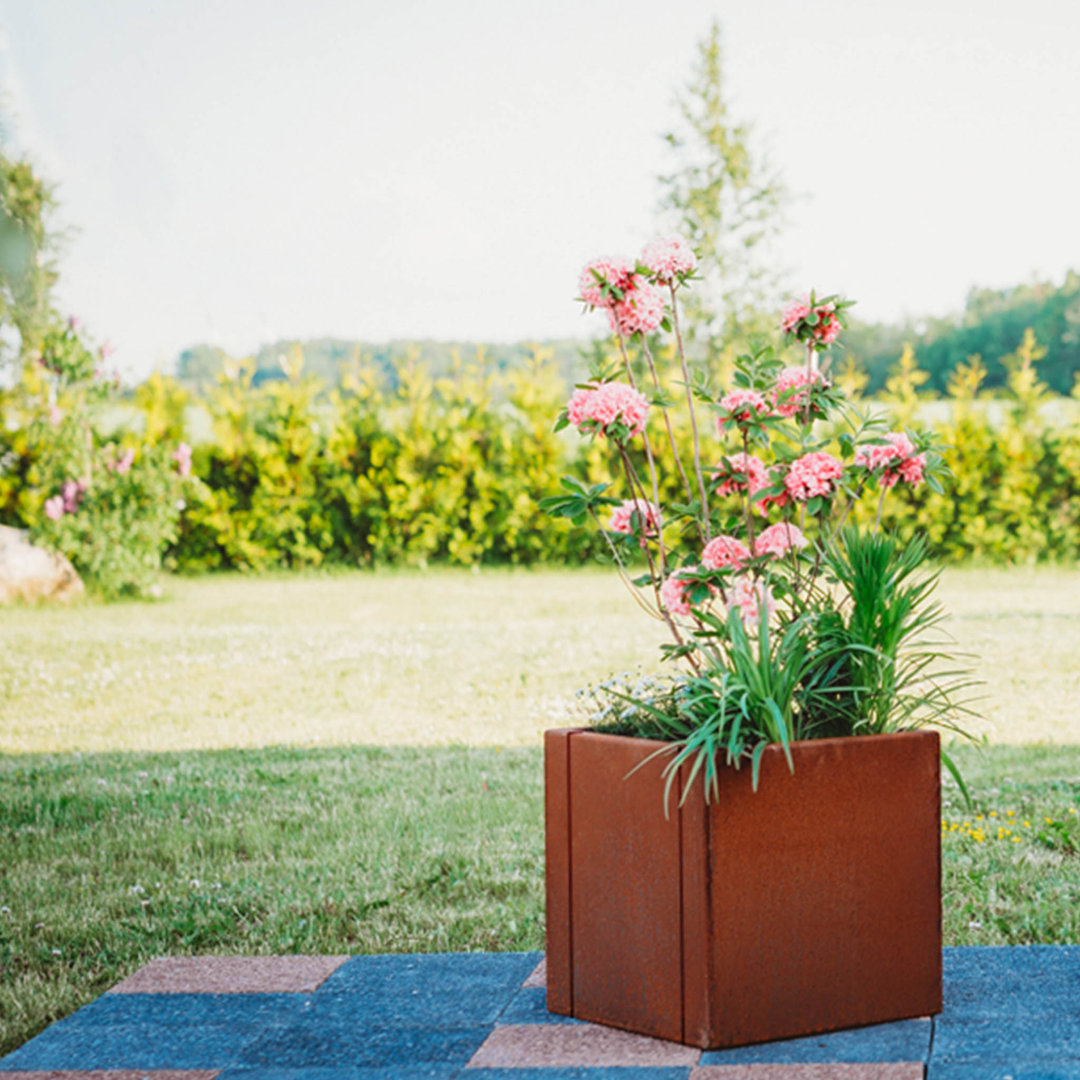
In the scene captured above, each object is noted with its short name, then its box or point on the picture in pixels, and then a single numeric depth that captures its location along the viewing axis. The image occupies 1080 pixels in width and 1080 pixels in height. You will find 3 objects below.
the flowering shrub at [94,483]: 10.82
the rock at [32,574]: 10.51
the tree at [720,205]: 14.70
